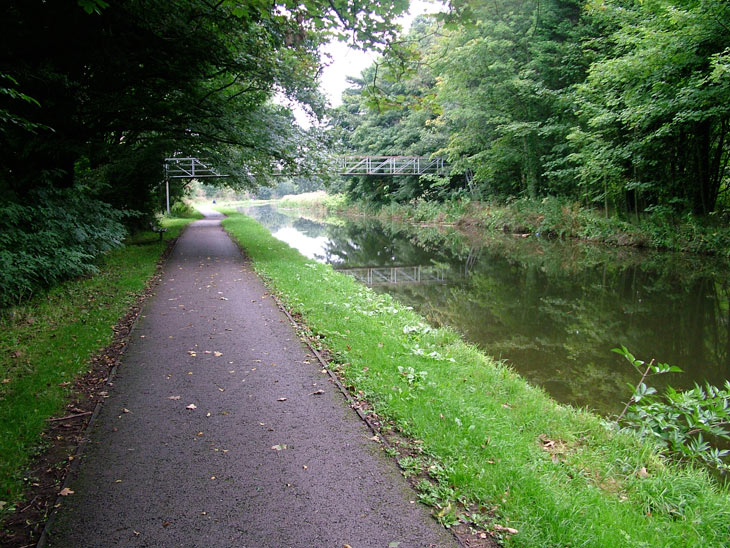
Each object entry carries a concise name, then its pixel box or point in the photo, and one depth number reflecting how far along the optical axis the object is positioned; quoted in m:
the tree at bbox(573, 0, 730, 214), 13.23
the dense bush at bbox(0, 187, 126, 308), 7.38
